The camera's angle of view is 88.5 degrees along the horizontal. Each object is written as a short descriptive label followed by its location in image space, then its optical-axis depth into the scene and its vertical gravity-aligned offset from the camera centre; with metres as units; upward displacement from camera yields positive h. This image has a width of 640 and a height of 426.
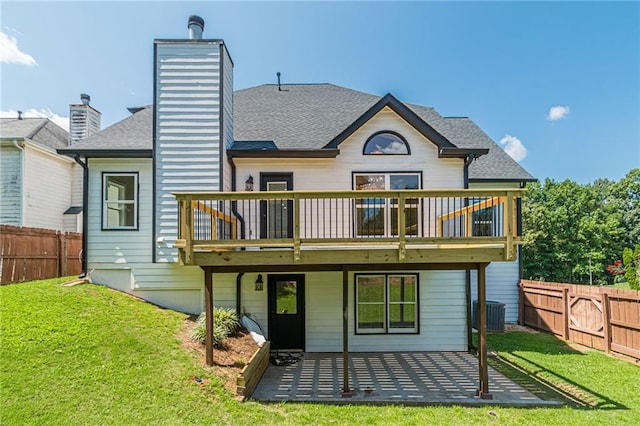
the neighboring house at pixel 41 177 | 11.36 +1.97
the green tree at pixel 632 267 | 14.74 -1.81
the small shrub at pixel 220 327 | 6.55 -2.06
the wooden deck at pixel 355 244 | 5.59 -0.26
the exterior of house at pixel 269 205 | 7.92 +0.62
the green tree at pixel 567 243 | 25.50 -1.05
